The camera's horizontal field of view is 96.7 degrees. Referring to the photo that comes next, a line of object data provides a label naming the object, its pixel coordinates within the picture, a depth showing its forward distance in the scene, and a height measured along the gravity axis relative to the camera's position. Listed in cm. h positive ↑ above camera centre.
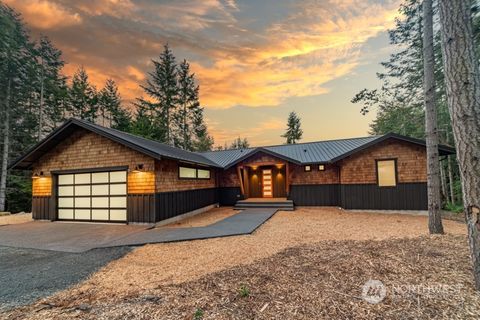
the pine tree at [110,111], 2480 +759
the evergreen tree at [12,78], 1387 +683
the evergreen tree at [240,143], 4999 +710
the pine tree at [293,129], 3831 +759
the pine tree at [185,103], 2403 +801
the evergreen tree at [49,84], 1695 +773
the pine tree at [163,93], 2325 +887
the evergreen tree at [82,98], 2252 +843
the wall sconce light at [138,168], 835 +26
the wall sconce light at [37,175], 995 +7
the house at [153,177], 849 -20
